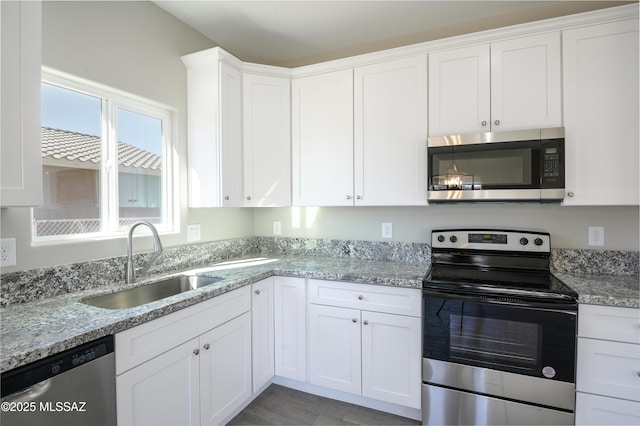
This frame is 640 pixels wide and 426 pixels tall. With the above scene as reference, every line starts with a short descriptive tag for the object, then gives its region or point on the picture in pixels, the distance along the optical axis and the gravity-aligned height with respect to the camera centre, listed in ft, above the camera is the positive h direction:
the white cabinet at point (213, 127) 7.07 +1.98
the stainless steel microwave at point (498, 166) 5.75 +0.86
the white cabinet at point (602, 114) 5.48 +1.75
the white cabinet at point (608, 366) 4.83 -2.51
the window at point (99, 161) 5.17 +0.98
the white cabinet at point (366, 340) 6.07 -2.70
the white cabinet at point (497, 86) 5.88 +2.49
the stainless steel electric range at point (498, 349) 5.11 -2.46
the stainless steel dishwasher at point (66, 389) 3.00 -1.91
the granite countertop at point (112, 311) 3.27 -1.37
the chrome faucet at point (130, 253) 5.66 -0.78
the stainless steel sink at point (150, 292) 5.23 -1.54
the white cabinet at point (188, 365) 4.14 -2.46
